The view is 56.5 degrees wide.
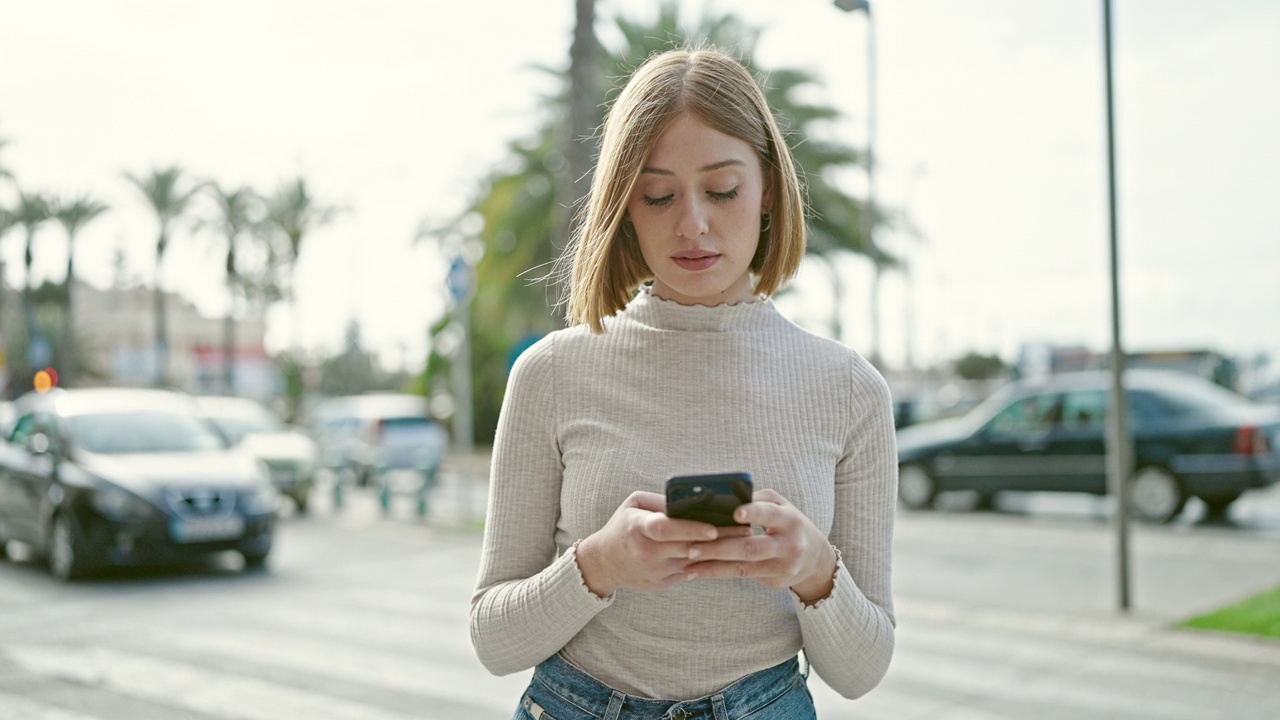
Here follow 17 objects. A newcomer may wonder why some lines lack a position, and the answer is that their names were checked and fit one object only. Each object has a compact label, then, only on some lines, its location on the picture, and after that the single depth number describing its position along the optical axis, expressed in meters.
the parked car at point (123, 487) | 10.56
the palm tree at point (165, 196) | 36.88
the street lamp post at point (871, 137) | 15.99
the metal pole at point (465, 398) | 15.68
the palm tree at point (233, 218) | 38.31
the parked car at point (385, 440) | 24.70
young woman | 1.74
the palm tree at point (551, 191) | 22.81
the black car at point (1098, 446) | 13.29
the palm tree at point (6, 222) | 37.62
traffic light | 22.08
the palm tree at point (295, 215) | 39.53
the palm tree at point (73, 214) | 39.06
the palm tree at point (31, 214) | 38.06
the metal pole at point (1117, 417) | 8.52
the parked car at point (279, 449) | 17.75
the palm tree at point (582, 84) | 11.93
